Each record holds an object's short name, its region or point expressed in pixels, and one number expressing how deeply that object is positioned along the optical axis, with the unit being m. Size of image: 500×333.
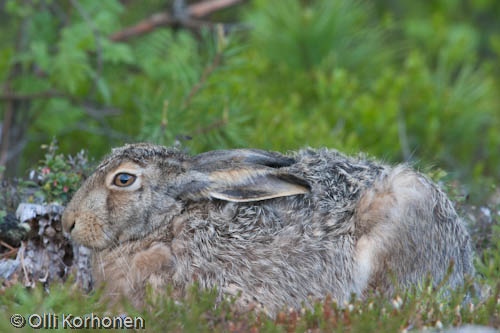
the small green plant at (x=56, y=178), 9.61
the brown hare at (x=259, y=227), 8.22
